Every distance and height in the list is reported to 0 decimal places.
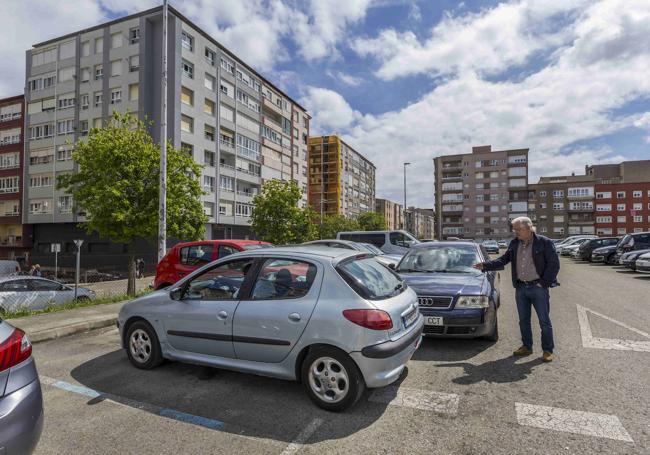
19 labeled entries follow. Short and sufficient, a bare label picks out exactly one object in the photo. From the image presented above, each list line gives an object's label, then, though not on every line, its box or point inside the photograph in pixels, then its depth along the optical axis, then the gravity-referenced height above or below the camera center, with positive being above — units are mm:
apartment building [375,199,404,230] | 123125 +8416
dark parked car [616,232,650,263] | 19453 -341
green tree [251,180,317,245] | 33594 +1659
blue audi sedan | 5070 -858
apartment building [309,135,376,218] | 78500 +12414
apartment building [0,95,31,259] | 41500 +6135
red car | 8547 -451
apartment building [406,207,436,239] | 154825 +5945
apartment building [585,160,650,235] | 79000 +6460
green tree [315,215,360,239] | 57875 +1646
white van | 18734 -163
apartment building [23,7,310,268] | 36031 +13437
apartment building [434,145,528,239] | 84938 +9941
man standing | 4809 -520
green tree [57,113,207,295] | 15086 +2066
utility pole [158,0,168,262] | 12078 +1077
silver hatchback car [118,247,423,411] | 3424 -833
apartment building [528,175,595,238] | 83438 +6319
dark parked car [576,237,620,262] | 23795 -555
